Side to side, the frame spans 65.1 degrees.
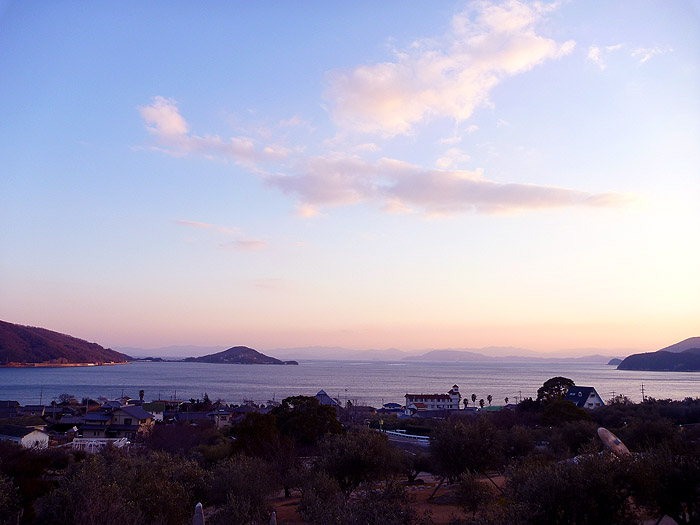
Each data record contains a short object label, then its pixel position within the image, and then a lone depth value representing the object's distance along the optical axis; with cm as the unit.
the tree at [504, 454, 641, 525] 1023
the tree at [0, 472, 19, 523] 1313
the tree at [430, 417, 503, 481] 2256
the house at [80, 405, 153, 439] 4659
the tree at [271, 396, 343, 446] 3397
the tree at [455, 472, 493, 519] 1709
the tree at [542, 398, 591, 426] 4100
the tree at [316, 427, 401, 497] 1998
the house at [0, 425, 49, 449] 3722
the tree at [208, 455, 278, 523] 1583
